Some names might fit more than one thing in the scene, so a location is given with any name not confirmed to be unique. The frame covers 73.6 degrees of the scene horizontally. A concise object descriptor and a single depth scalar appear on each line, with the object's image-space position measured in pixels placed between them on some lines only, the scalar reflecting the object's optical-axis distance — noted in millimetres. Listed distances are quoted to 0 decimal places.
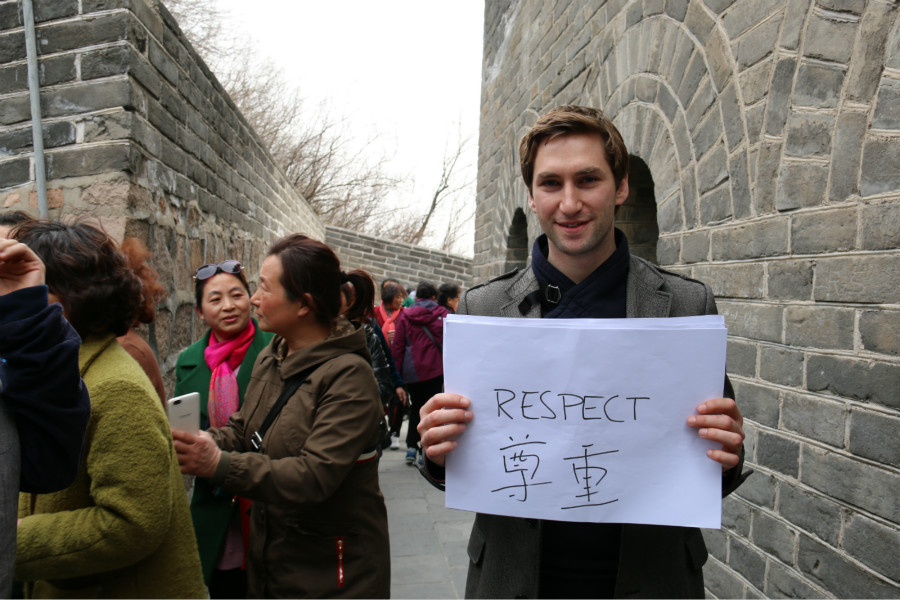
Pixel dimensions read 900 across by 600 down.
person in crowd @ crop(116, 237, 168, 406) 2051
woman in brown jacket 1861
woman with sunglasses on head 2232
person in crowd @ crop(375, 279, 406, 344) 7473
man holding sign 1428
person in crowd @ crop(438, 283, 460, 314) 7504
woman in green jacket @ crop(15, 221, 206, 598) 1441
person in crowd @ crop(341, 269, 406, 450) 3131
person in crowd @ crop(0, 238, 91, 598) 1109
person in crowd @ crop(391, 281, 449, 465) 6004
